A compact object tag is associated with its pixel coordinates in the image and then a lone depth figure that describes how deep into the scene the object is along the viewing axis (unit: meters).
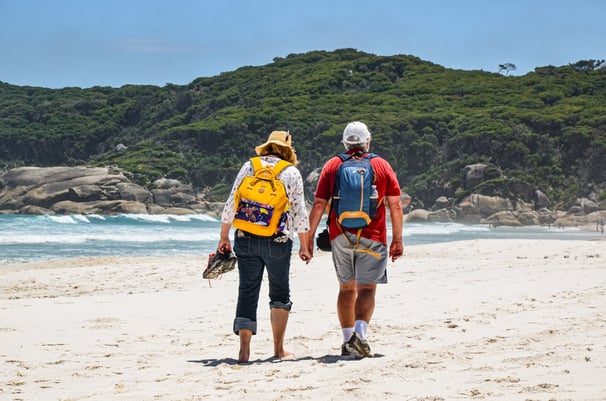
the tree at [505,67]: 122.56
